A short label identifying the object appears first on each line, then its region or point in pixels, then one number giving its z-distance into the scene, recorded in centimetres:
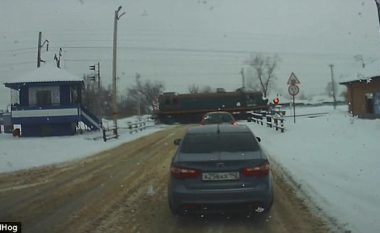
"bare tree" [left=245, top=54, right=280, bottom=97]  10294
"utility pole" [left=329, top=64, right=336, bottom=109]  10088
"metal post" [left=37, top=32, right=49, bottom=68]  4669
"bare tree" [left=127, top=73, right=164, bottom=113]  10529
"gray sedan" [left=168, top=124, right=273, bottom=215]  747
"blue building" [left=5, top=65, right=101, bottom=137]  3791
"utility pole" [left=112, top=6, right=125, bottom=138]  3284
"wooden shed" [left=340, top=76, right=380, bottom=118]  3928
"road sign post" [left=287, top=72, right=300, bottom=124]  2506
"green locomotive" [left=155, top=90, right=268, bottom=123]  5916
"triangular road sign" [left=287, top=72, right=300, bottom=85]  2505
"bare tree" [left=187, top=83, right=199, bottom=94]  12735
